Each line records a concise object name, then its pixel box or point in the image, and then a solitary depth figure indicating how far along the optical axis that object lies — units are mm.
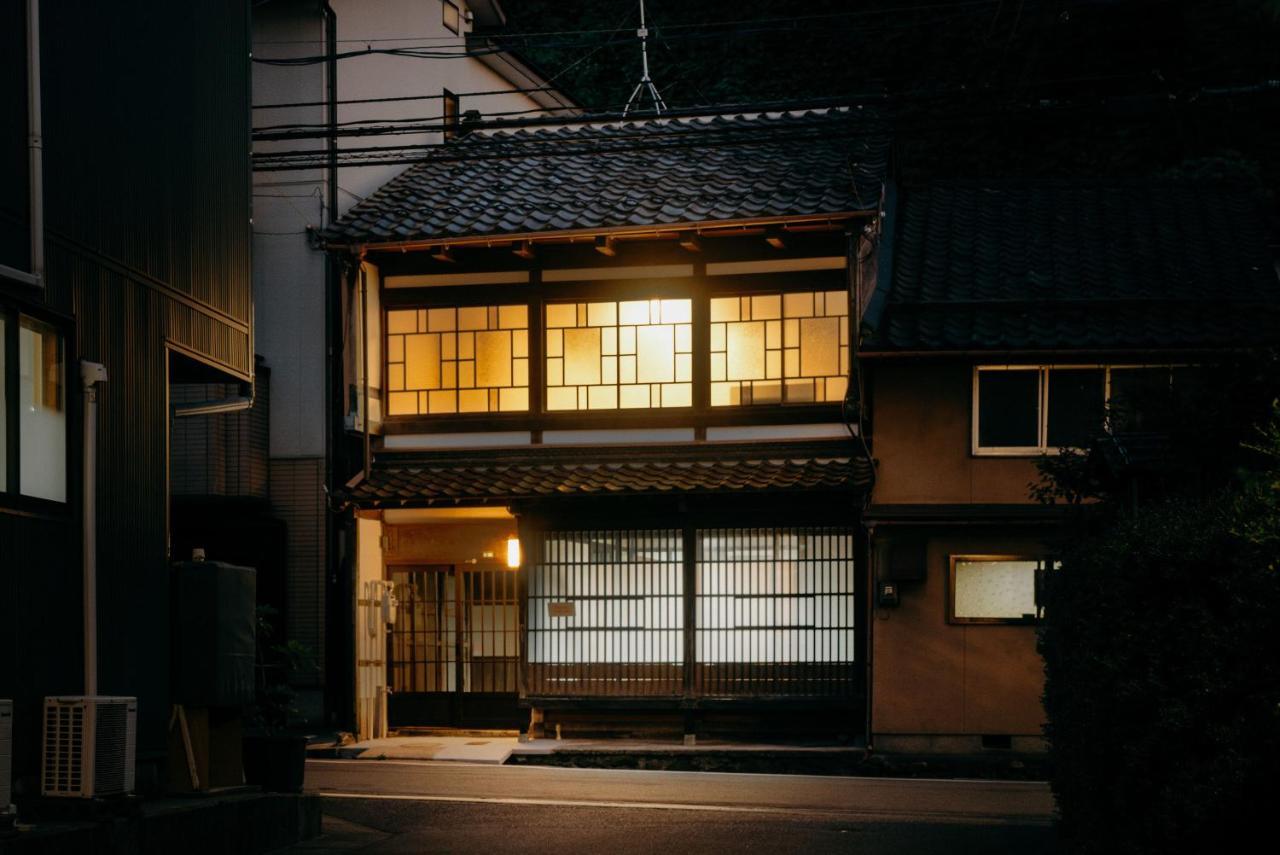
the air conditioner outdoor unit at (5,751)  9227
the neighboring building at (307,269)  24234
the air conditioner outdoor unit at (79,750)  10328
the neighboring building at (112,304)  10492
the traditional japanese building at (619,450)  22406
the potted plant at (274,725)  13352
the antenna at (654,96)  25469
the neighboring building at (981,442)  20906
